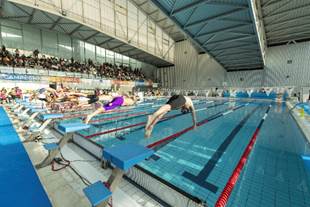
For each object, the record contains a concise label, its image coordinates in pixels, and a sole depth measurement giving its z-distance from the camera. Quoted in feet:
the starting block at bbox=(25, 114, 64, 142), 10.03
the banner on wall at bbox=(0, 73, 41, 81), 34.20
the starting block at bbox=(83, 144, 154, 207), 3.67
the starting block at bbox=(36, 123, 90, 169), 6.72
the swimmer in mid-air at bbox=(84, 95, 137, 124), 11.35
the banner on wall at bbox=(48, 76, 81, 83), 41.27
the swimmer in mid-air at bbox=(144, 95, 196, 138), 9.39
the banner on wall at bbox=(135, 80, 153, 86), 68.92
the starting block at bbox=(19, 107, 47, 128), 12.93
